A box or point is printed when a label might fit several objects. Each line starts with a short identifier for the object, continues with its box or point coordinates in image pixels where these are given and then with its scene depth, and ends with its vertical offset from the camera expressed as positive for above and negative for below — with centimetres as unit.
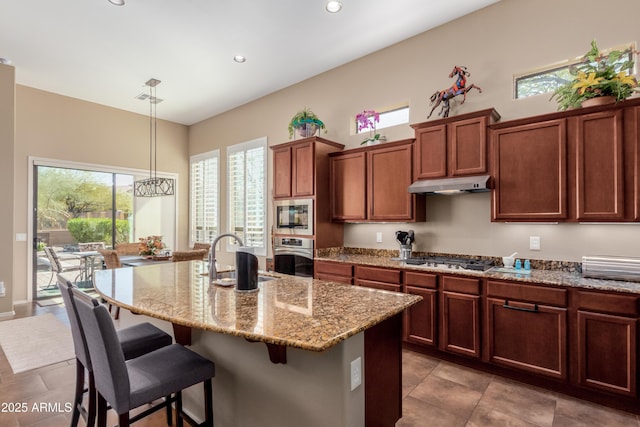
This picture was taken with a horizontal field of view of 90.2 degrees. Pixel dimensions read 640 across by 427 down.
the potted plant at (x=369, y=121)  414 +126
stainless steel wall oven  415 -54
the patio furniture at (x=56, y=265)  497 -84
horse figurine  331 +133
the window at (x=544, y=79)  295 +131
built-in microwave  416 -1
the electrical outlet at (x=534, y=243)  300 -25
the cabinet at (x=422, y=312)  307 -95
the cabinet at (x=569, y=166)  239 +41
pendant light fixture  504 +128
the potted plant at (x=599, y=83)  240 +103
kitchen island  138 -66
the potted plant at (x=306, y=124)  427 +125
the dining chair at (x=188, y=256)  433 -56
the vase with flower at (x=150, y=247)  473 -46
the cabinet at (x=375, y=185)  360 +38
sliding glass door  534 -4
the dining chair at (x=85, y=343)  169 -78
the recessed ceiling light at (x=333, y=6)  316 +212
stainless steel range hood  293 +30
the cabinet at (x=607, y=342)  217 -89
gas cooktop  298 -47
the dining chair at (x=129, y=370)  134 -75
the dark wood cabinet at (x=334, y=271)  370 -67
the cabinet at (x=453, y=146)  302 +71
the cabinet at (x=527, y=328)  244 -90
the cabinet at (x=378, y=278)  331 -67
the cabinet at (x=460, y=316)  282 -91
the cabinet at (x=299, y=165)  414 +69
